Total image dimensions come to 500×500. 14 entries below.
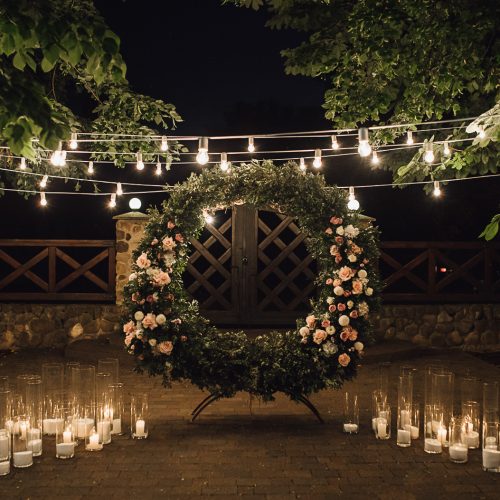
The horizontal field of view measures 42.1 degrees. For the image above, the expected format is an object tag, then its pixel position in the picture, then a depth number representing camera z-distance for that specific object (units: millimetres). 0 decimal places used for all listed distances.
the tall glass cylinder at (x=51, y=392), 5750
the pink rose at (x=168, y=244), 6361
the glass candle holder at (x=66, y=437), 5270
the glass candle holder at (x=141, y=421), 5797
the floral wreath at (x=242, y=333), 6164
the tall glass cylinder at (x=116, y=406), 5789
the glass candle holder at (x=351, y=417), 5988
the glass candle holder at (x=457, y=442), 5215
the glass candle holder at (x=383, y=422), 5824
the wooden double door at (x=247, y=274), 10281
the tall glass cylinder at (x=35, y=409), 5289
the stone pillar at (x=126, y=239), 10328
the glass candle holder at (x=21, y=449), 5039
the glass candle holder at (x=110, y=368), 5895
